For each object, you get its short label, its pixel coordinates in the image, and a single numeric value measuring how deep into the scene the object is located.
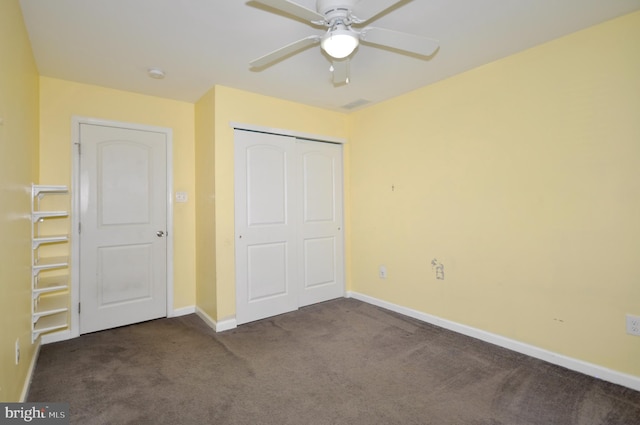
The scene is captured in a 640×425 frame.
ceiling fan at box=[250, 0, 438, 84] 1.55
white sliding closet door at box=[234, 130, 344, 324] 3.27
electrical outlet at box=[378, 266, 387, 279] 3.67
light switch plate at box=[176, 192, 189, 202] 3.51
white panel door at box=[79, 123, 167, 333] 3.03
